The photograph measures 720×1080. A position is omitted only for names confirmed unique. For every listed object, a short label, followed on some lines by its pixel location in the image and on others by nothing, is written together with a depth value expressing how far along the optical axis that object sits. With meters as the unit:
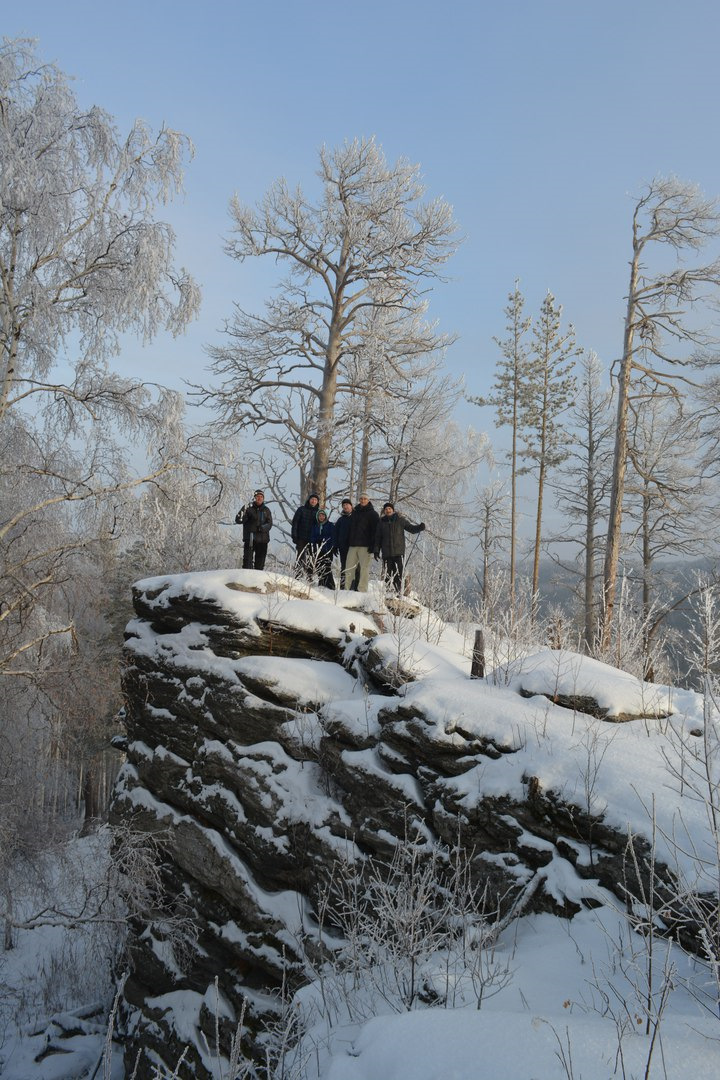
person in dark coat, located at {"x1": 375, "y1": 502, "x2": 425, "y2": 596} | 10.02
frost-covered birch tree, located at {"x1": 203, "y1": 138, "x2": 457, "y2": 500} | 14.82
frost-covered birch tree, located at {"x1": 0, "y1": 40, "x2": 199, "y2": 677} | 9.24
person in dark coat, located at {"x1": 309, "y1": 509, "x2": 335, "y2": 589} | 10.96
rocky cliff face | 5.23
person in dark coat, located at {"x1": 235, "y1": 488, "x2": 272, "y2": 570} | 10.43
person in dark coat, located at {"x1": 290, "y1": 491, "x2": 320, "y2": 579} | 10.99
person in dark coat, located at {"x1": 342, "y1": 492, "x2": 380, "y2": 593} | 10.38
